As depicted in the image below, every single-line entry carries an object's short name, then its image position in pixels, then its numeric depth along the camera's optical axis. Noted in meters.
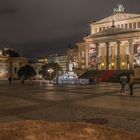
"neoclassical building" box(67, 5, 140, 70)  53.94
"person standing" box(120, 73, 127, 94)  18.21
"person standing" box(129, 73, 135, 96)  17.08
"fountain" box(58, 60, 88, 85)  33.93
